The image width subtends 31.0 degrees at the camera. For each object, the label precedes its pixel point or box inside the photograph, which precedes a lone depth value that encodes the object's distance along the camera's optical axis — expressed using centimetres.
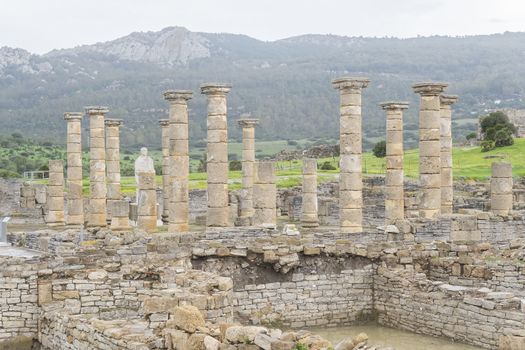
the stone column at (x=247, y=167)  3703
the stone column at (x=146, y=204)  2969
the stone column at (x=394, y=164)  2988
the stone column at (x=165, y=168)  3556
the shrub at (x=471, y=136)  7568
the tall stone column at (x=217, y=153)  2745
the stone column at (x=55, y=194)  3616
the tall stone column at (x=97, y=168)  3362
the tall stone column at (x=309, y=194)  3338
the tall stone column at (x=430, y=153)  2867
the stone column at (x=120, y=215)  3056
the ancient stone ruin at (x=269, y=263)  1488
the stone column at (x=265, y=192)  2905
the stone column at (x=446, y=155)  3188
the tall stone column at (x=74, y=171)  3397
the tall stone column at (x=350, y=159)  2706
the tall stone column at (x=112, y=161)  3541
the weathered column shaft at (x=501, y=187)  3002
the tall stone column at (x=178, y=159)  2845
